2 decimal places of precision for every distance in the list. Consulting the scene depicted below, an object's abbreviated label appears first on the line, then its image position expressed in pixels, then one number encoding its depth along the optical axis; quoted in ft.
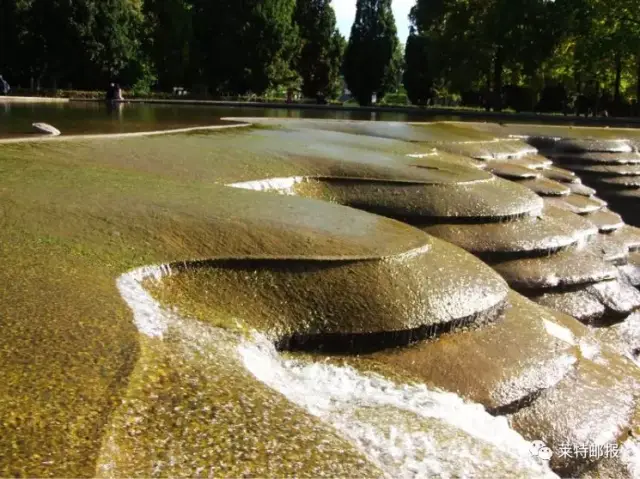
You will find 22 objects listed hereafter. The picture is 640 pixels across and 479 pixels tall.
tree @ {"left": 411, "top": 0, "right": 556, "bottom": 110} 140.77
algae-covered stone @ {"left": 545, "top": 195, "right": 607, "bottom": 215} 44.78
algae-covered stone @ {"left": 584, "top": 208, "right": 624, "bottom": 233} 45.36
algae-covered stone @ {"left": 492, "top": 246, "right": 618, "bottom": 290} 32.24
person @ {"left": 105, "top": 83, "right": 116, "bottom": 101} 107.76
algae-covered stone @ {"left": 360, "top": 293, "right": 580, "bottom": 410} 20.71
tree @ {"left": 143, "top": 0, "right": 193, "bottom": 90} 156.87
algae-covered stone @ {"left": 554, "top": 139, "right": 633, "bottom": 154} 67.67
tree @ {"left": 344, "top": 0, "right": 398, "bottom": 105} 178.50
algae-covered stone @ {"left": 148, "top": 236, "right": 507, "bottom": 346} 19.97
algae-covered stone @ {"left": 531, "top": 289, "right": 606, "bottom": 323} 32.37
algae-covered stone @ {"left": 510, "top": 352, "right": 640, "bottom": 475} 20.57
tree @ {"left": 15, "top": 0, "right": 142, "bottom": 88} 132.57
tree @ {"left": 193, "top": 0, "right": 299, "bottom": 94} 152.25
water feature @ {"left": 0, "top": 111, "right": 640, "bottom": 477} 12.41
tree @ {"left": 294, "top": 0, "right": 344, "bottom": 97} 177.68
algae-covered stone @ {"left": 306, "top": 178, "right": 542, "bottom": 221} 33.32
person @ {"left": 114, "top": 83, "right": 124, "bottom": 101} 108.27
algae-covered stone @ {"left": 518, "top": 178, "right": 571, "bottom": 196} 46.52
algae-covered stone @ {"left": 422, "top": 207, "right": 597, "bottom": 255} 32.50
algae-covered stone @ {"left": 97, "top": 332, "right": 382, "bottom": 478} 11.15
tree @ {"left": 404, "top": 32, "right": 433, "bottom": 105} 186.29
